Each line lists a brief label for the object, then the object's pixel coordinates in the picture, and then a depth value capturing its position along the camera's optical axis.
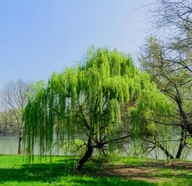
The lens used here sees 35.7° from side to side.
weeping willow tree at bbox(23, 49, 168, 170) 10.90
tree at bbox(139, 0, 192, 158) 4.74
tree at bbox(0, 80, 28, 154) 29.55
